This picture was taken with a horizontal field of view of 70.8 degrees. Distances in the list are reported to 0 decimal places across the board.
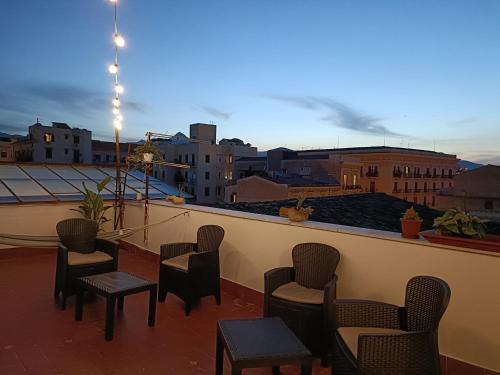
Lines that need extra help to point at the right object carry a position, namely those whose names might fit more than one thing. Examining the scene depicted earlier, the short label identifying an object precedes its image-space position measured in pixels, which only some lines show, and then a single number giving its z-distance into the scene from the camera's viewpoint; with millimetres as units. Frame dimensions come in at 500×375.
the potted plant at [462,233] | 2318
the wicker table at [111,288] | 2765
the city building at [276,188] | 19497
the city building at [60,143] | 30031
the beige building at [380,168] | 26812
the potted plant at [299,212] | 3494
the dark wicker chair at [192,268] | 3429
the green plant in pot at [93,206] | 5484
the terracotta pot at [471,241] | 2279
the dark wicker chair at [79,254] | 3467
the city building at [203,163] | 30984
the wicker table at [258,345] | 1756
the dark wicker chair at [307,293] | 2537
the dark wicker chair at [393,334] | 1730
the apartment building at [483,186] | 16531
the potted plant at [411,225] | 2705
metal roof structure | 5497
